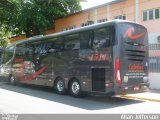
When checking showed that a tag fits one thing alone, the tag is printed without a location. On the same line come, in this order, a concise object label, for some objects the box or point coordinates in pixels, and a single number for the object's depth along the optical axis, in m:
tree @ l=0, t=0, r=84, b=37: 33.62
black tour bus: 12.50
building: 19.67
